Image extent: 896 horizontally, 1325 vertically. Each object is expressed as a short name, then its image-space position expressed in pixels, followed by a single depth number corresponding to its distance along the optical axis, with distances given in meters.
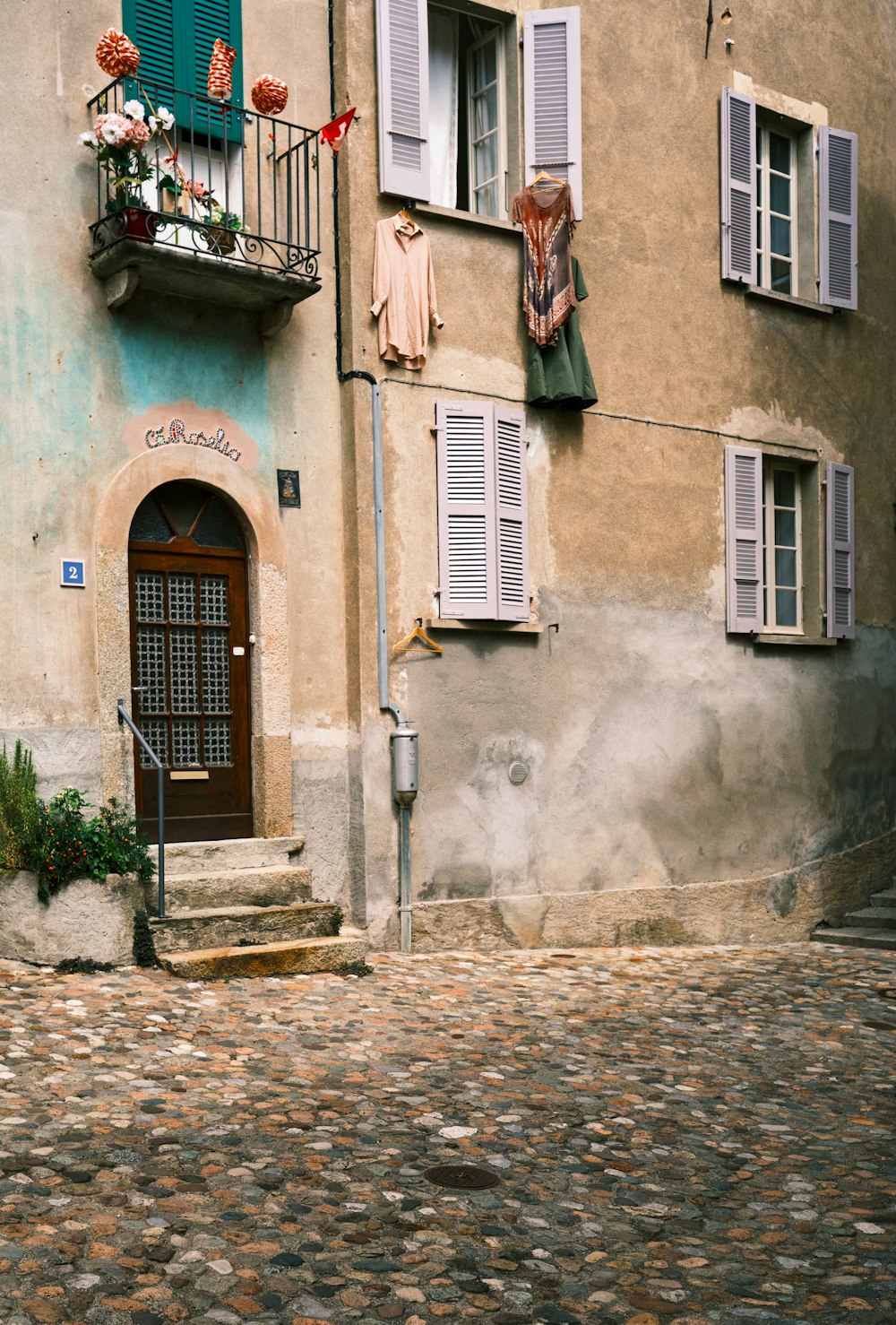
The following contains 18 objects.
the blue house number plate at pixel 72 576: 8.08
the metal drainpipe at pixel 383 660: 9.09
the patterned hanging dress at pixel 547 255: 9.76
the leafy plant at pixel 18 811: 7.46
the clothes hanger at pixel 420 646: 9.21
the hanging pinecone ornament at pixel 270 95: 8.68
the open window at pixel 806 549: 11.80
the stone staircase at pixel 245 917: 7.73
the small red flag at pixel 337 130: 8.63
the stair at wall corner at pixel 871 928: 11.13
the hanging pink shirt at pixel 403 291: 9.22
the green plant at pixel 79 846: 7.33
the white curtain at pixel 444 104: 10.04
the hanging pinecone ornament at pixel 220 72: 8.54
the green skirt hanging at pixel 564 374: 9.87
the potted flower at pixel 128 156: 7.81
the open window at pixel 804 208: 11.92
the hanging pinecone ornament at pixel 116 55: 7.99
